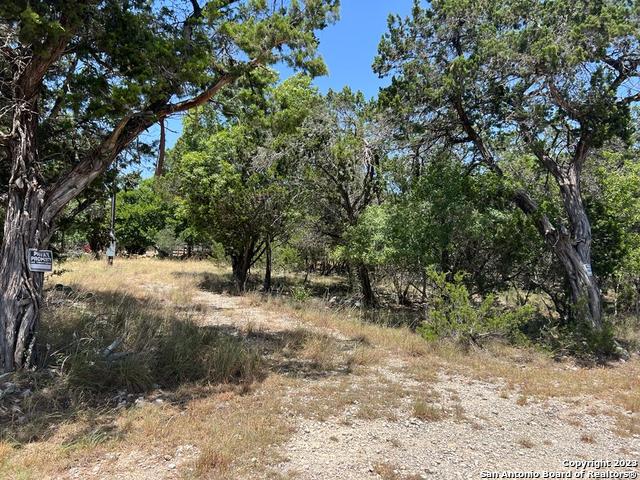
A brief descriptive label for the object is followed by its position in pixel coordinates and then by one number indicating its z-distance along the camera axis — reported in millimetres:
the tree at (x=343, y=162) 12242
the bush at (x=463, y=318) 8383
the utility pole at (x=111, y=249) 18734
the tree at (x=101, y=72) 5164
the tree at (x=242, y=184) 14016
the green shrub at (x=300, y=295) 13398
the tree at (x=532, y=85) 9039
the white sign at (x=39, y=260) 5316
